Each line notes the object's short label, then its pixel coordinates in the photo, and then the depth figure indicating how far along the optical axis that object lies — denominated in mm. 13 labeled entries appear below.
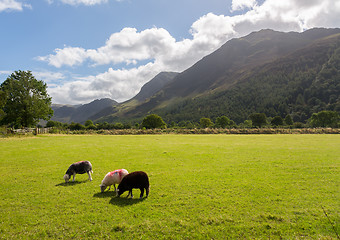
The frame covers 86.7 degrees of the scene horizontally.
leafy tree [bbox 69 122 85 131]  136425
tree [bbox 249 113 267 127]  105688
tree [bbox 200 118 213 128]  123012
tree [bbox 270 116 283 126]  110425
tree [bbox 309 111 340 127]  97625
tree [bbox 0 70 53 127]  51156
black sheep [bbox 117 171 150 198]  8258
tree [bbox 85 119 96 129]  157050
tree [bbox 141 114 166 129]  98625
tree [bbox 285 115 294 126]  120350
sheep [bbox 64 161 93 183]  10797
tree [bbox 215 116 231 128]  119125
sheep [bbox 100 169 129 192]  9102
